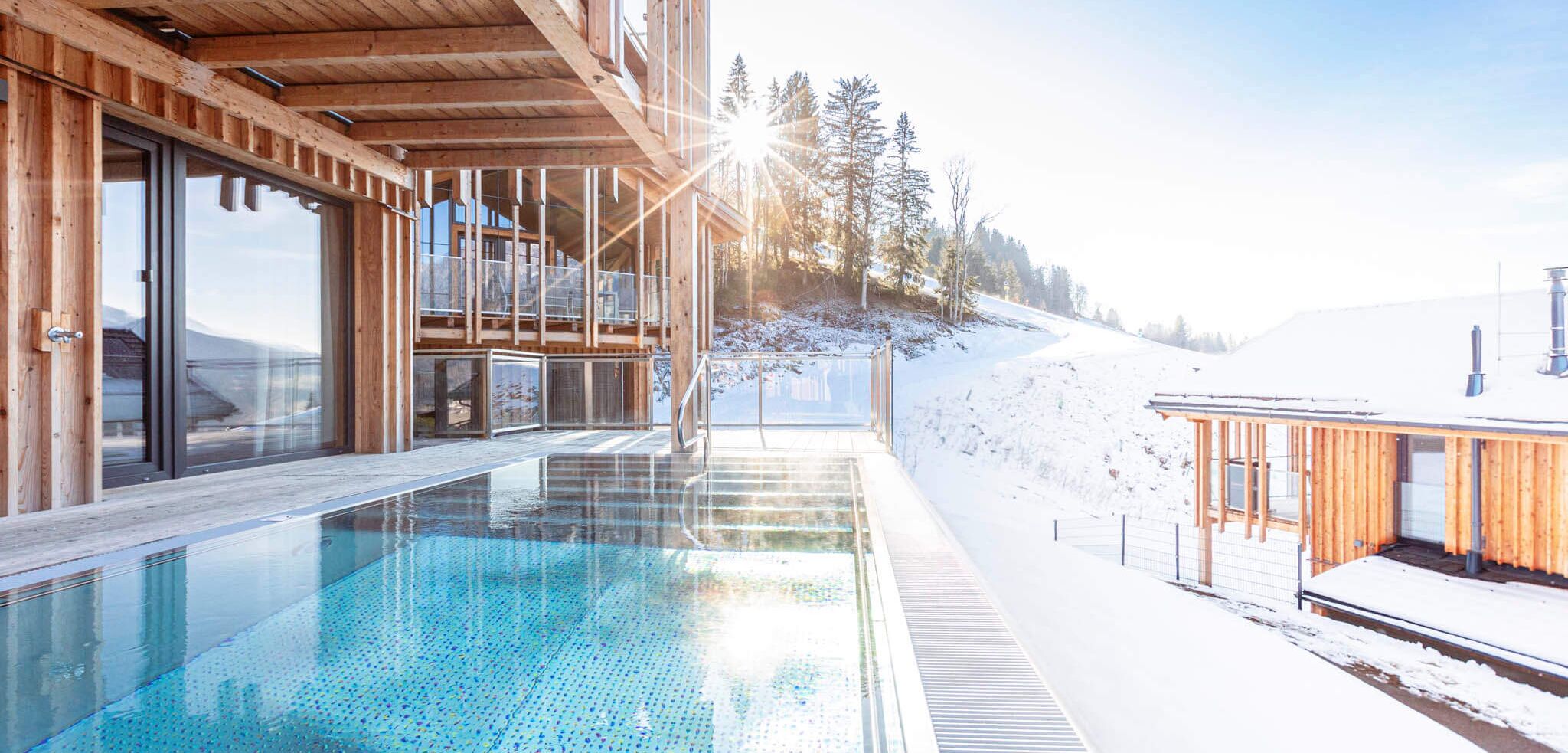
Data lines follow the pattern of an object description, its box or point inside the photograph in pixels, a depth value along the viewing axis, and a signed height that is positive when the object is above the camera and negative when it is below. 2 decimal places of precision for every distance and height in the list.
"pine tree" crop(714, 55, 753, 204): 31.58 +12.28
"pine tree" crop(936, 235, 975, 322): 31.73 +4.13
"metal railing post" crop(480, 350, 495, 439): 9.29 -0.25
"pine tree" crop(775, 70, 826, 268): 32.50 +9.78
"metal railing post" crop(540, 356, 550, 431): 10.12 -0.27
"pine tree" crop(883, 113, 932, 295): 33.16 +7.94
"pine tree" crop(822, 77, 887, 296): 33.28 +10.80
